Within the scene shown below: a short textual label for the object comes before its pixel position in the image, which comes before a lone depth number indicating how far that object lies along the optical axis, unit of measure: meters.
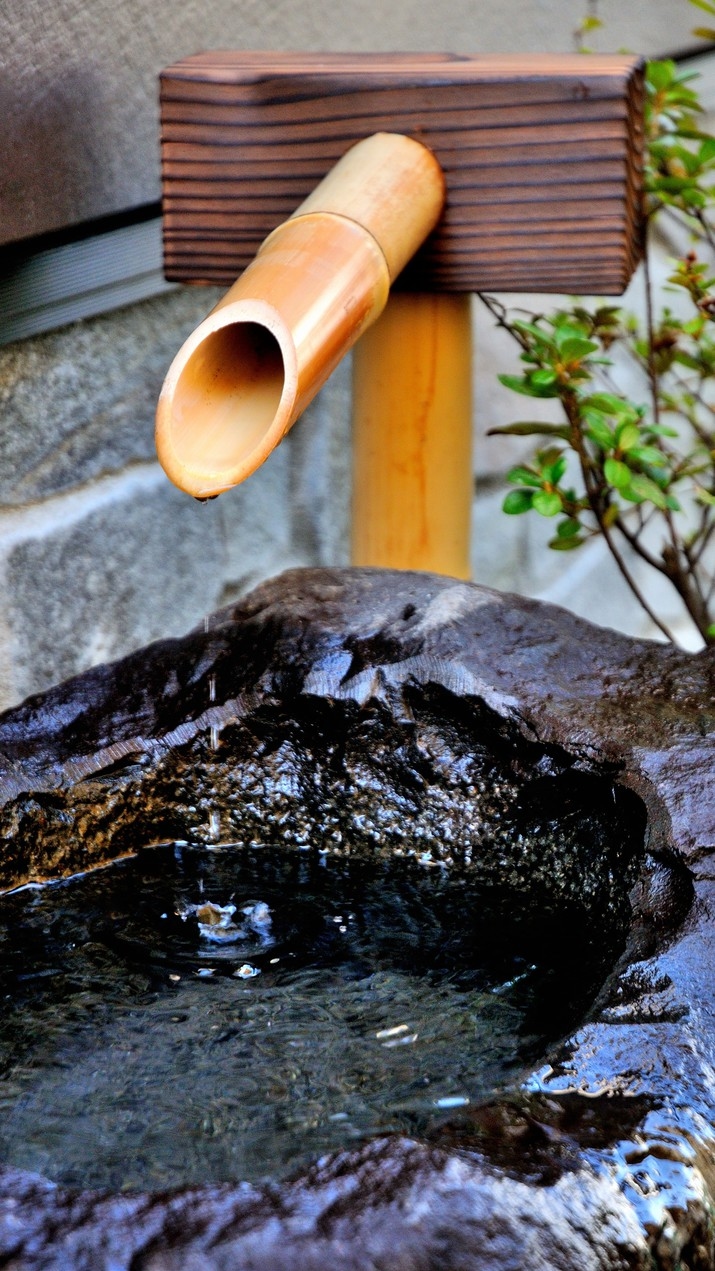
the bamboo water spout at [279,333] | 1.46
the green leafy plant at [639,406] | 2.10
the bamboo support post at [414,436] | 2.10
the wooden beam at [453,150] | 1.86
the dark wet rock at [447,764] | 1.24
